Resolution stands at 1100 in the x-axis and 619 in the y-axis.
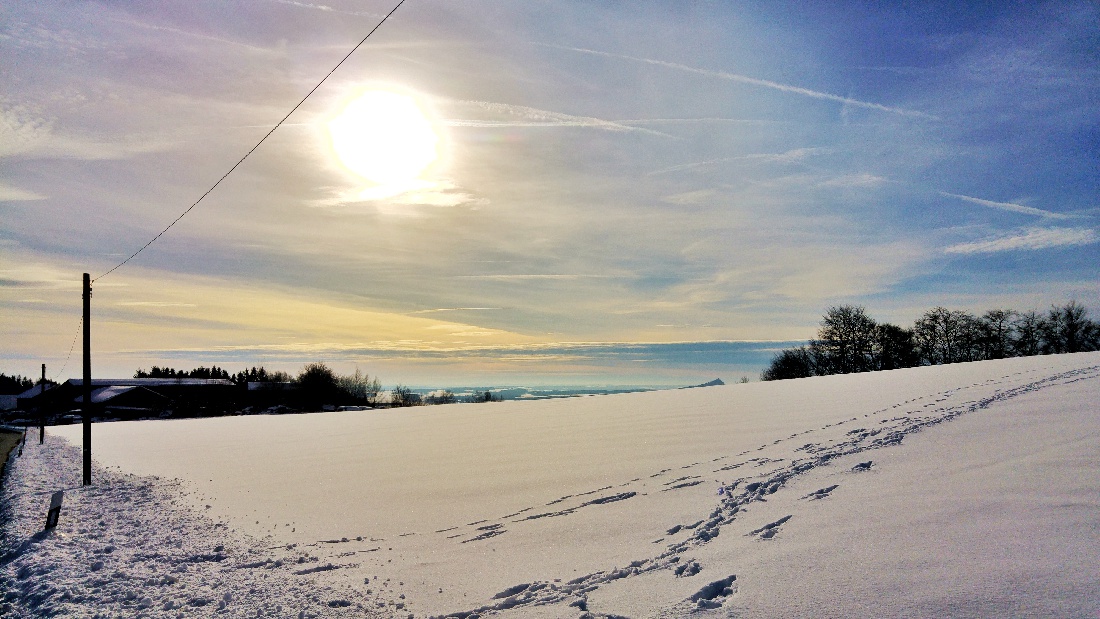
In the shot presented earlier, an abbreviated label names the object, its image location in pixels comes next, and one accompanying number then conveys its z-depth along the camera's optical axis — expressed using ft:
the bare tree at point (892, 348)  194.70
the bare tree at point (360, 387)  331.57
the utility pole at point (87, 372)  57.41
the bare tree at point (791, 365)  238.68
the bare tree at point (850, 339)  194.08
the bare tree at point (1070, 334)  184.44
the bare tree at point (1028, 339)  190.69
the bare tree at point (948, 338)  197.88
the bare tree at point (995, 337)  195.11
